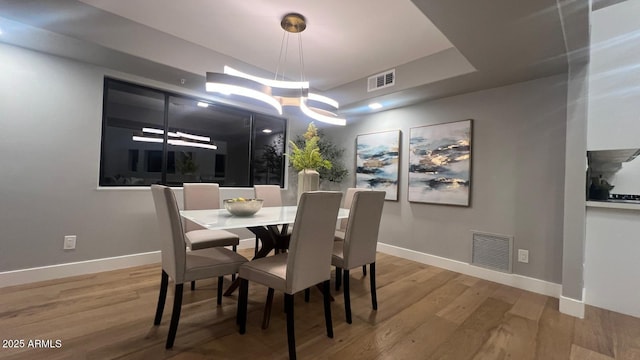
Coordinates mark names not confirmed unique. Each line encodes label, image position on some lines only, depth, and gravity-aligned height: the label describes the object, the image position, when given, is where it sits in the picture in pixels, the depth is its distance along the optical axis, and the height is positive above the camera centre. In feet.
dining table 5.67 -0.95
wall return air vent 9.77 -2.31
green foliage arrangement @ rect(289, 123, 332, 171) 8.32 +0.82
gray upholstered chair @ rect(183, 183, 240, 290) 7.93 -1.67
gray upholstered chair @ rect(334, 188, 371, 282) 10.60 -0.95
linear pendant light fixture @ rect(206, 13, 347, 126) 6.92 +2.55
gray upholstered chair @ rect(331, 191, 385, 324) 6.84 -1.44
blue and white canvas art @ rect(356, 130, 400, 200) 13.17 +1.23
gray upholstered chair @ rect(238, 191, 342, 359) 5.36 -1.79
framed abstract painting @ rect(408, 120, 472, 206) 10.80 +1.04
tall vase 8.65 +0.08
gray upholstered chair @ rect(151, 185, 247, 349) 5.49 -1.86
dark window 10.27 +1.66
